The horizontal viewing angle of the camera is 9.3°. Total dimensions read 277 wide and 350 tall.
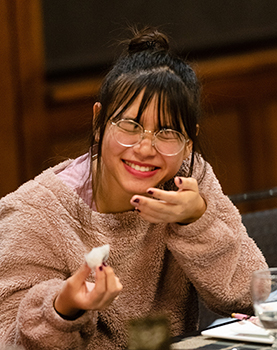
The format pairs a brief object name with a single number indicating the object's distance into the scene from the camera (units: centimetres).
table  243
